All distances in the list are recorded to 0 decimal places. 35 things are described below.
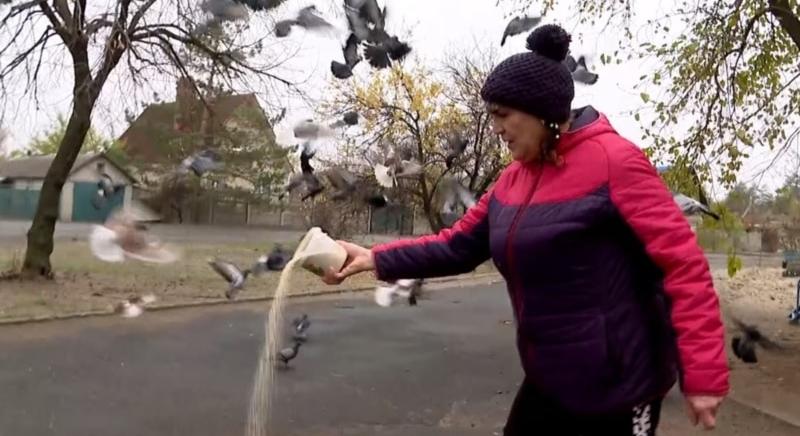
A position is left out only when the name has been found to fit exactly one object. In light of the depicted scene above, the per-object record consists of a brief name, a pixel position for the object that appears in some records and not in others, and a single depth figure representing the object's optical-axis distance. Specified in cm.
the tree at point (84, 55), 1147
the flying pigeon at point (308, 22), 644
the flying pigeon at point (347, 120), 746
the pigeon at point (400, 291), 814
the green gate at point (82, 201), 2236
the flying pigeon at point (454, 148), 863
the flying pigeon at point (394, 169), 705
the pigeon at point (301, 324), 952
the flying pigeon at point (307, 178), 636
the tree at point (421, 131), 883
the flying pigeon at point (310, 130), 634
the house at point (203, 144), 1355
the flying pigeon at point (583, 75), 637
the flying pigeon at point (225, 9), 718
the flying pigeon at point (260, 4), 673
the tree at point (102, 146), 1512
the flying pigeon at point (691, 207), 614
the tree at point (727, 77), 856
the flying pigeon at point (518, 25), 703
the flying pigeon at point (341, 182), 700
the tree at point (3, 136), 1268
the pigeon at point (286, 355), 774
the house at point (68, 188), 1389
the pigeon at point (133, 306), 1139
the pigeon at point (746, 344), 829
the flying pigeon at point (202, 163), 747
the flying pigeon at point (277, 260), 602
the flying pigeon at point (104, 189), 1086
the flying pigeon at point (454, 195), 799
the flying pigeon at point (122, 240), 664
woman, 191
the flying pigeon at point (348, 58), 601
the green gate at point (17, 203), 3416
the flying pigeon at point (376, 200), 707
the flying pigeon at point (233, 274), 790
